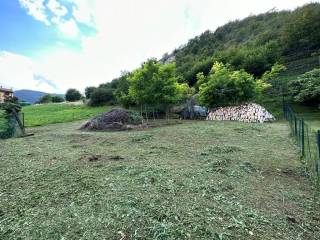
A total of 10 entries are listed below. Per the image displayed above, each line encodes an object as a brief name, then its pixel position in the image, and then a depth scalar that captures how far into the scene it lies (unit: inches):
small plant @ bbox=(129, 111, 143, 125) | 474.5
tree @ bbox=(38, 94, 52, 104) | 2070.1
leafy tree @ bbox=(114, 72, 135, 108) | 732.7
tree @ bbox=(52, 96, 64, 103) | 2032.5
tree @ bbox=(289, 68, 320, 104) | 541.7
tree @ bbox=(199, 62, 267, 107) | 563.5
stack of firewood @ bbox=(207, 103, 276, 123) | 502.9
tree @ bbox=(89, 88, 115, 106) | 1150.3
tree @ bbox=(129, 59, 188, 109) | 493.4
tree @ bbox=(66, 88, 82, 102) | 1879.9
